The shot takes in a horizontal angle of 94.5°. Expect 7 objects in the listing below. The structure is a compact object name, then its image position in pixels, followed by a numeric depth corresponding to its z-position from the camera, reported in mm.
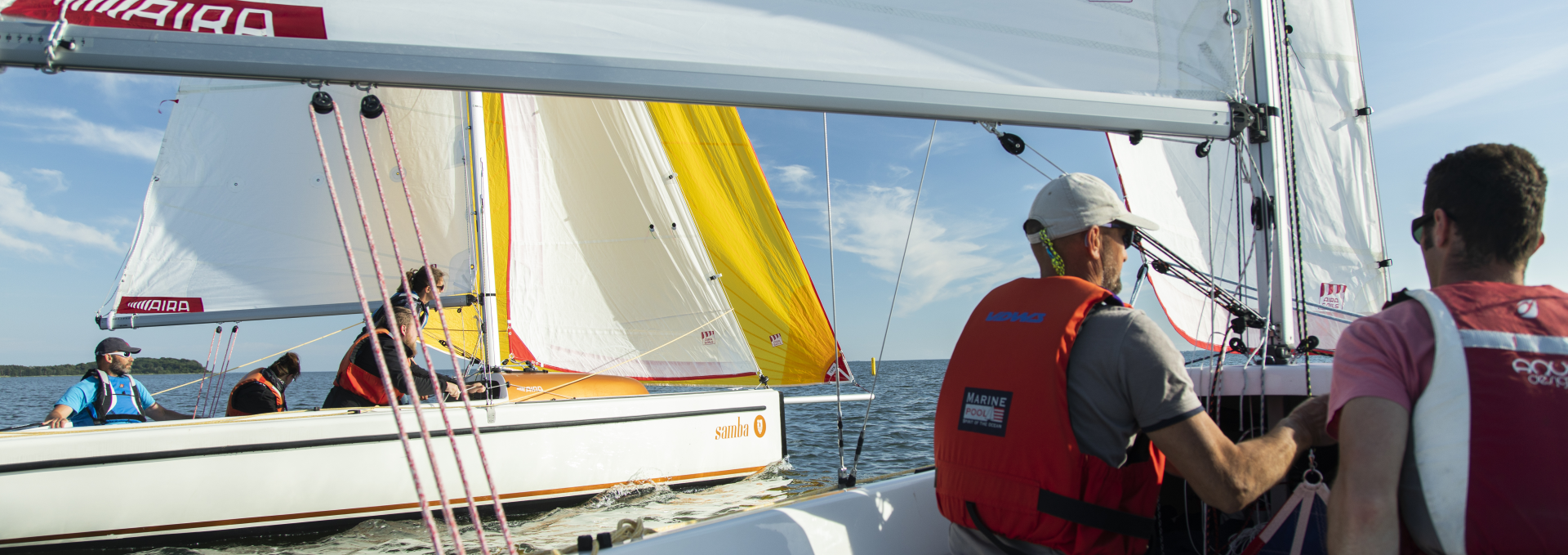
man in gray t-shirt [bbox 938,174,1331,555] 1070
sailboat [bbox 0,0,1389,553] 1235
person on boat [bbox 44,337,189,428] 4883
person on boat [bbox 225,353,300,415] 4523
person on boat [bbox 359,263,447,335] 4070
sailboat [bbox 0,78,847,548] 3822
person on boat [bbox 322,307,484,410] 4359
